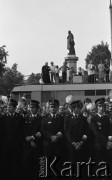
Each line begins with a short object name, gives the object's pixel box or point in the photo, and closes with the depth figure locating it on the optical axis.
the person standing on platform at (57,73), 24.92
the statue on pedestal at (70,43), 33.66
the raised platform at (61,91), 25.84
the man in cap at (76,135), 8.40
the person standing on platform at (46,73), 23.84
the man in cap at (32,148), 8.52
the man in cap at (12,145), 8.47
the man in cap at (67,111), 9.00
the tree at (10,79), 58.66
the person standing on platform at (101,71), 24.59
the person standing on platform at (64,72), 25.53
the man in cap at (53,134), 8.49
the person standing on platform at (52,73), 24.82
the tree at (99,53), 64.62
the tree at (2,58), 46.91
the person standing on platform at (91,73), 24.42
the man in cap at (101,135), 8.45
